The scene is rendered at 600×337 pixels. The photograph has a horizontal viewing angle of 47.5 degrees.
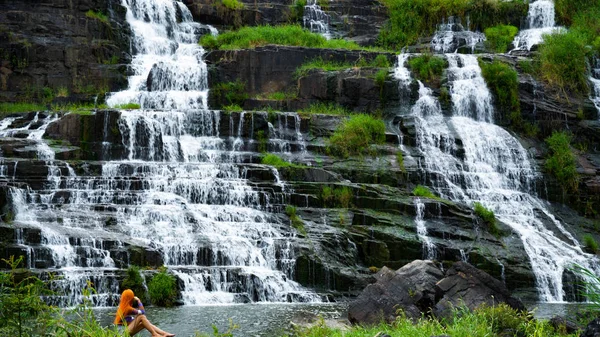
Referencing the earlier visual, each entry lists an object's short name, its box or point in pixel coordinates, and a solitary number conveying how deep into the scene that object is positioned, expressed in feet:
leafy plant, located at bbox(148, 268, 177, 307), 55.11
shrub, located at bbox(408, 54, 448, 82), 100.32
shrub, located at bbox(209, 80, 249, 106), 99.76
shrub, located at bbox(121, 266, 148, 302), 55.16
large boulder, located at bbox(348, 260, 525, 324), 44.19
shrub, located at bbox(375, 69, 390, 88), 97.66
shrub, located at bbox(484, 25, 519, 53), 113.60
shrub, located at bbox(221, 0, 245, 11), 123.13
